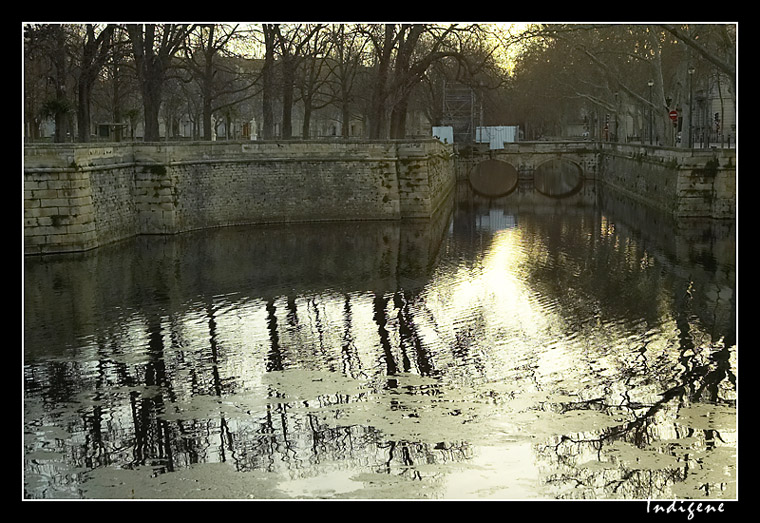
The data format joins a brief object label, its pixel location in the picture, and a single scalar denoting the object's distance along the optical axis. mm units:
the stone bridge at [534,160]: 56562
